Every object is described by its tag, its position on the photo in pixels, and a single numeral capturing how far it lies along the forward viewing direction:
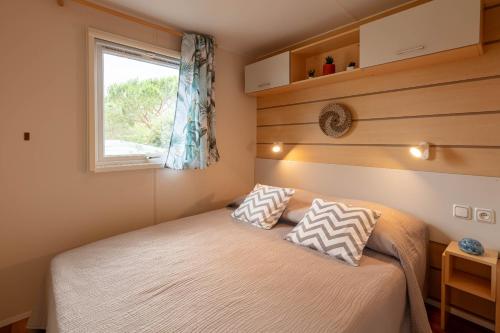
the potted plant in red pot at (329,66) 2.30
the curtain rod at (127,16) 1.87
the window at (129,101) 2.00
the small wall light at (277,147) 2.87
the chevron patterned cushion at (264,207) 2.13
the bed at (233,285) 1.04
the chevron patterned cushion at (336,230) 1.57
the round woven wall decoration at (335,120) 2.31
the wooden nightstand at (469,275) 1.48
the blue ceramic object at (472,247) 1.58
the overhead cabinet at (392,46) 1.52
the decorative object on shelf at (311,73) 2.41
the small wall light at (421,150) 1.85
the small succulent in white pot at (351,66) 2.09
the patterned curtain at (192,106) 2.36
